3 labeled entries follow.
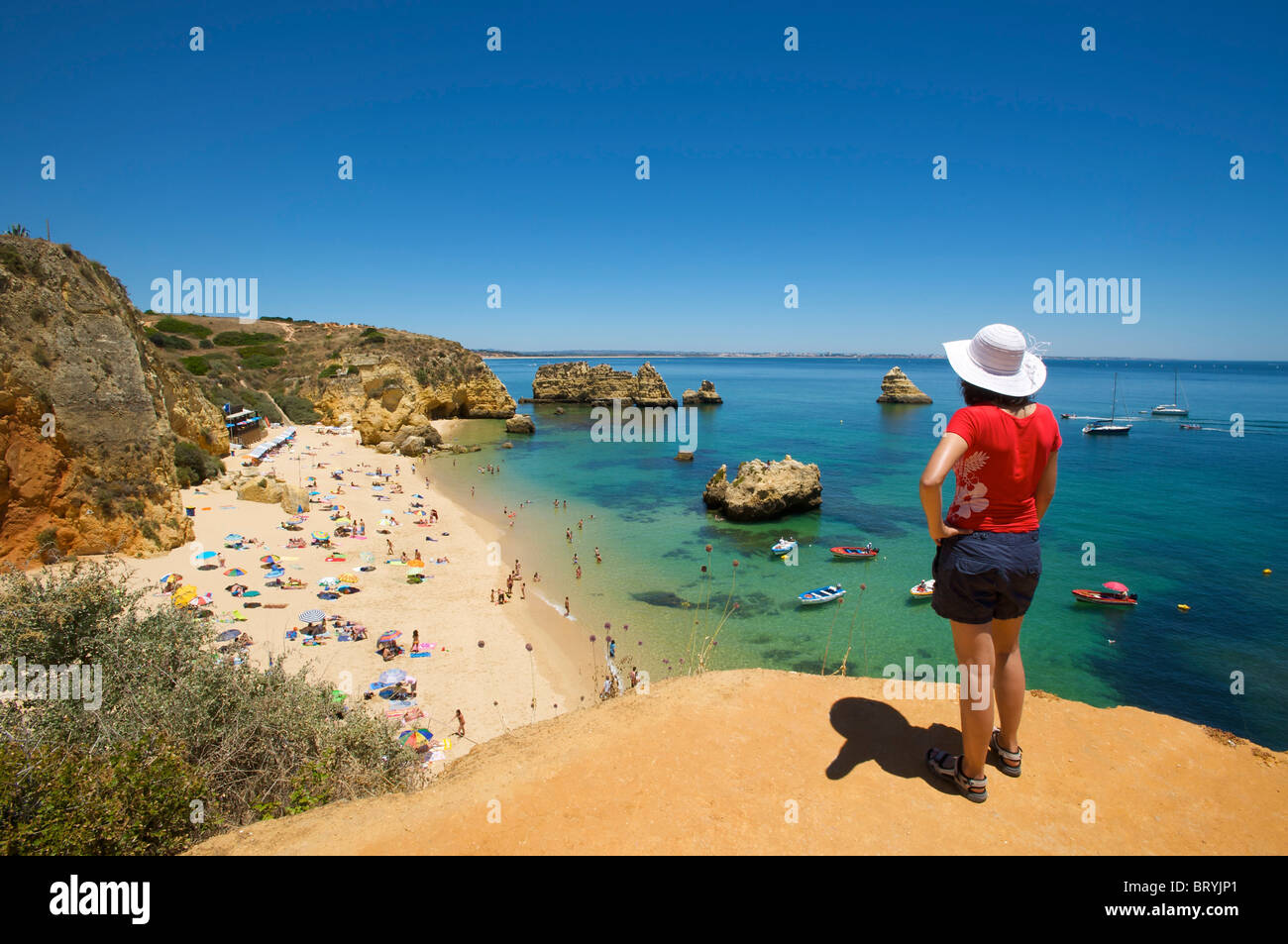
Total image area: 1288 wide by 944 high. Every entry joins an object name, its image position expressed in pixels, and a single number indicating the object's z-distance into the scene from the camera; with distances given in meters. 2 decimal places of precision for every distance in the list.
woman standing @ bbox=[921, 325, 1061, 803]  3.61
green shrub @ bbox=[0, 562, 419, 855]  4.01
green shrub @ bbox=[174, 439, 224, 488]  25.66
